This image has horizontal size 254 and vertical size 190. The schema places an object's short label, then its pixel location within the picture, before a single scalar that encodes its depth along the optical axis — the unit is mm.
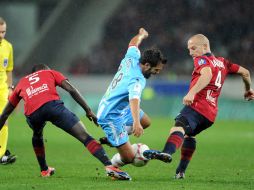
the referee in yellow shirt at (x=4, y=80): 23594
